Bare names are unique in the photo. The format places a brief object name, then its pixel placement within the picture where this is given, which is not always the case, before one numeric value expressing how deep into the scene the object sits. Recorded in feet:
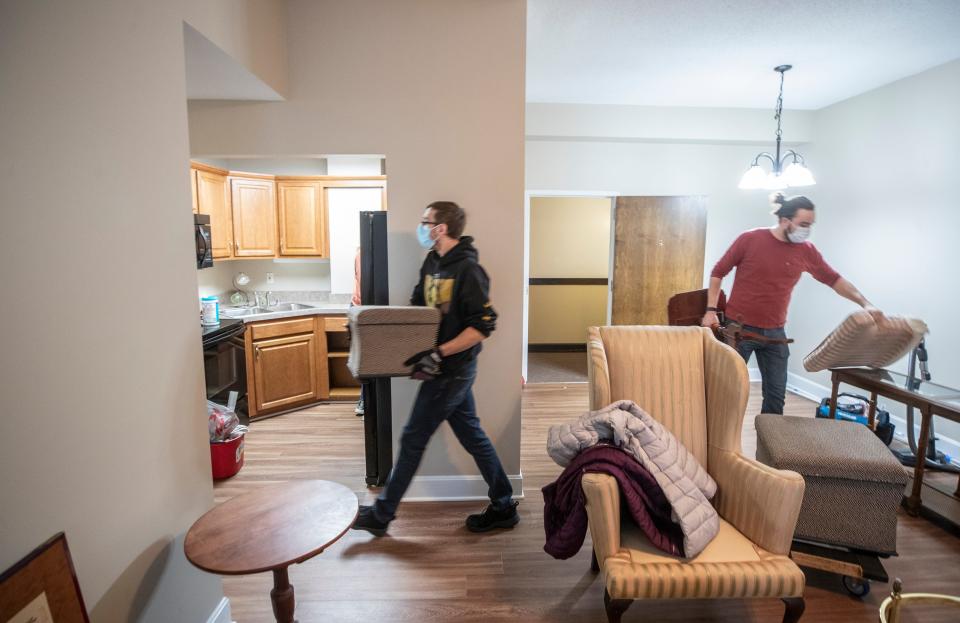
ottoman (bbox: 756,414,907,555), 6.75
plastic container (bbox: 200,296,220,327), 12.21
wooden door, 16.06
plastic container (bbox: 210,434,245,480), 9.98
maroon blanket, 5.53
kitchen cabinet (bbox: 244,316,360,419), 13.37
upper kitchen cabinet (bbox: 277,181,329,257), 14.98
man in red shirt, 9.18
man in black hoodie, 7.36
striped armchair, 5.22
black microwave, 11.51
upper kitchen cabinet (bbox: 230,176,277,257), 14.07
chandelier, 11.60
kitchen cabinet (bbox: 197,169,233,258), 12.71
